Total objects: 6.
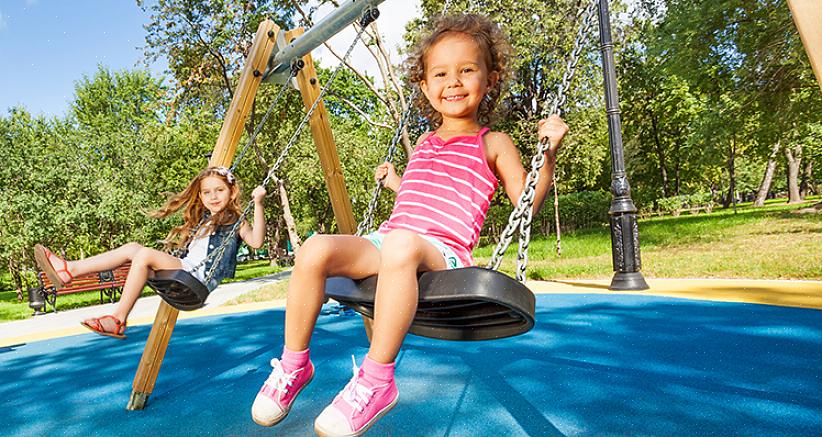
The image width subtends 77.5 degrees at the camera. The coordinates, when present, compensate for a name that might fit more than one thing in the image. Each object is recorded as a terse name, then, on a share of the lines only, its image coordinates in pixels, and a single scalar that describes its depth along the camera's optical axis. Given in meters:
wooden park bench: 10.04
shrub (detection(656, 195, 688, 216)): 27.26
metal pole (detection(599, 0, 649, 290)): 6.24
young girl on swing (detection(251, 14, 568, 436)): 1.41
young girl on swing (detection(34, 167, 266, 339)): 2.81
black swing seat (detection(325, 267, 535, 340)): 1.32
